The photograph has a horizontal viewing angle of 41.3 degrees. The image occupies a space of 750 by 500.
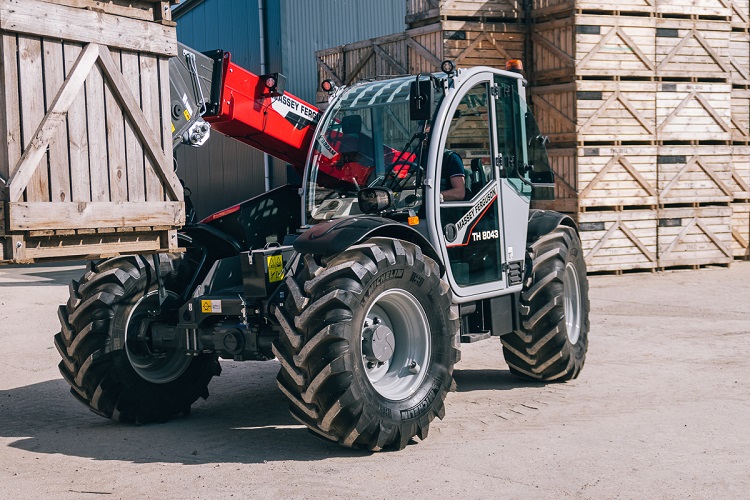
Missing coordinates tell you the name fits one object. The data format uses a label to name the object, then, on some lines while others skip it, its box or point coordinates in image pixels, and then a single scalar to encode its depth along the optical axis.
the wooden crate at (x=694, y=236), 16.05
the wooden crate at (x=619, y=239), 15.38
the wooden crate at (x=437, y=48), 15.38
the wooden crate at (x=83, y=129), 5.36
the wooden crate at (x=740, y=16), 17.67
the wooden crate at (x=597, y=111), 15.34
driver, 7.17
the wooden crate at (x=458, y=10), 15.38
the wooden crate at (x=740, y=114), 17.72
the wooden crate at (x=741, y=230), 17.69
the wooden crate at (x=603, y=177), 15.34
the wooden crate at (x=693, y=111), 15.97
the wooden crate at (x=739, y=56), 17.67
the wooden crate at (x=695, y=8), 15.97
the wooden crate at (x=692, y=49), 15.91
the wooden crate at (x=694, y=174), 16.00
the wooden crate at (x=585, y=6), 15.38
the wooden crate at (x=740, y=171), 17.61
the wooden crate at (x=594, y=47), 15.32
